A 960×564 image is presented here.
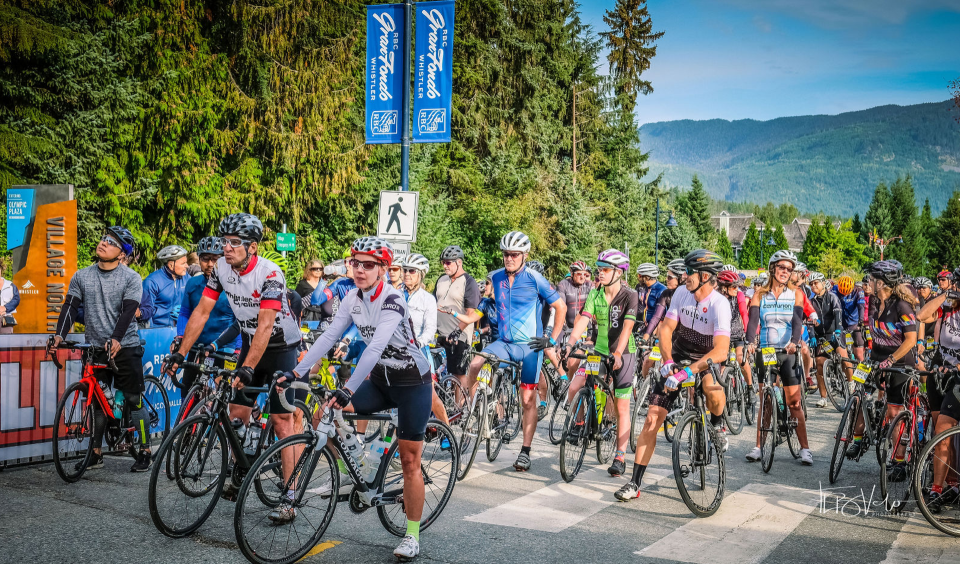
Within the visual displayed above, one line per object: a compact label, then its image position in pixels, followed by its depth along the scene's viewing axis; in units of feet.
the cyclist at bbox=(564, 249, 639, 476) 27.89
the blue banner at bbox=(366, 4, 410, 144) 40.16
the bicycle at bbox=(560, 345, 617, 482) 25.67
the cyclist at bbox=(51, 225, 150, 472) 24.66
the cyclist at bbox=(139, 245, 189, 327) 32.99
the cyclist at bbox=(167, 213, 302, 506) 19.06
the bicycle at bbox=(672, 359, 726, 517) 21.81
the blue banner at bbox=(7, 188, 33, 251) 41.14
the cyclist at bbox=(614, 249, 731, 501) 22.50
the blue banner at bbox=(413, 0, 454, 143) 39.78
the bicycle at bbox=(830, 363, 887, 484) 26.09
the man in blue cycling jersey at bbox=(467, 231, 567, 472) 27.55
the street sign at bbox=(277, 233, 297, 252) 72.90
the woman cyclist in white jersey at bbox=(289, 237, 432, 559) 17.37
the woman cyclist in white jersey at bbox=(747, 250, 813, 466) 29.07
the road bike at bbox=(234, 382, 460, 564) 16.14
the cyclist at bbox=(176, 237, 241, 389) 25.77
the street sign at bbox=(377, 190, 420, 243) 37.04
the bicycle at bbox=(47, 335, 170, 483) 23.90
